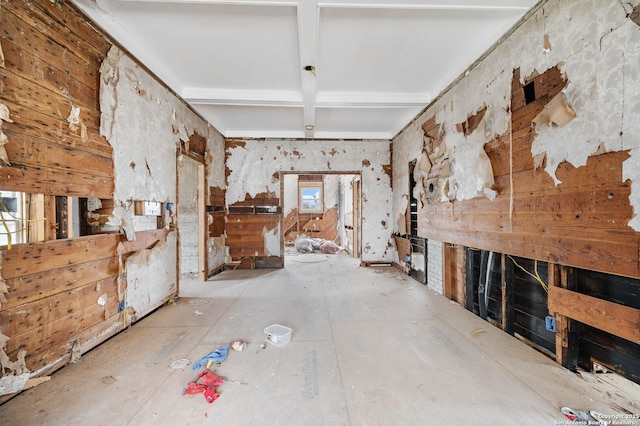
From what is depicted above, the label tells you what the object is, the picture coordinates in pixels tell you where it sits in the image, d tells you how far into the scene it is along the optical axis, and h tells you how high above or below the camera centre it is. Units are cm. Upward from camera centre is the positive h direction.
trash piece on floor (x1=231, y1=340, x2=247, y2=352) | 204 -112
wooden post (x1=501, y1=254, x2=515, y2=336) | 227 -80
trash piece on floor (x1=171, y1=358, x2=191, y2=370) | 181 -113
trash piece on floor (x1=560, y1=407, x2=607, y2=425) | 129 -110
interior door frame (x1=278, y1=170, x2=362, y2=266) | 525 +78
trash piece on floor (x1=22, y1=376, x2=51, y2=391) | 156 -110
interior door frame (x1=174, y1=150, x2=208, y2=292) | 425 -15
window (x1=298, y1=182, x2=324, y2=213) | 983 +61
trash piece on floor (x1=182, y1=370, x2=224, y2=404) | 150 -111
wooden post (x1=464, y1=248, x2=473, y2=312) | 283 -81
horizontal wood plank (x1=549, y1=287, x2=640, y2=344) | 139 -64
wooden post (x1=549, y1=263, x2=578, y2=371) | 175 -87
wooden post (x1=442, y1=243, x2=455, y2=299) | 323 -76
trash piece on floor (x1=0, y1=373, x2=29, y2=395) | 145 -103
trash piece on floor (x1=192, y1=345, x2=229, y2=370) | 182 -111
